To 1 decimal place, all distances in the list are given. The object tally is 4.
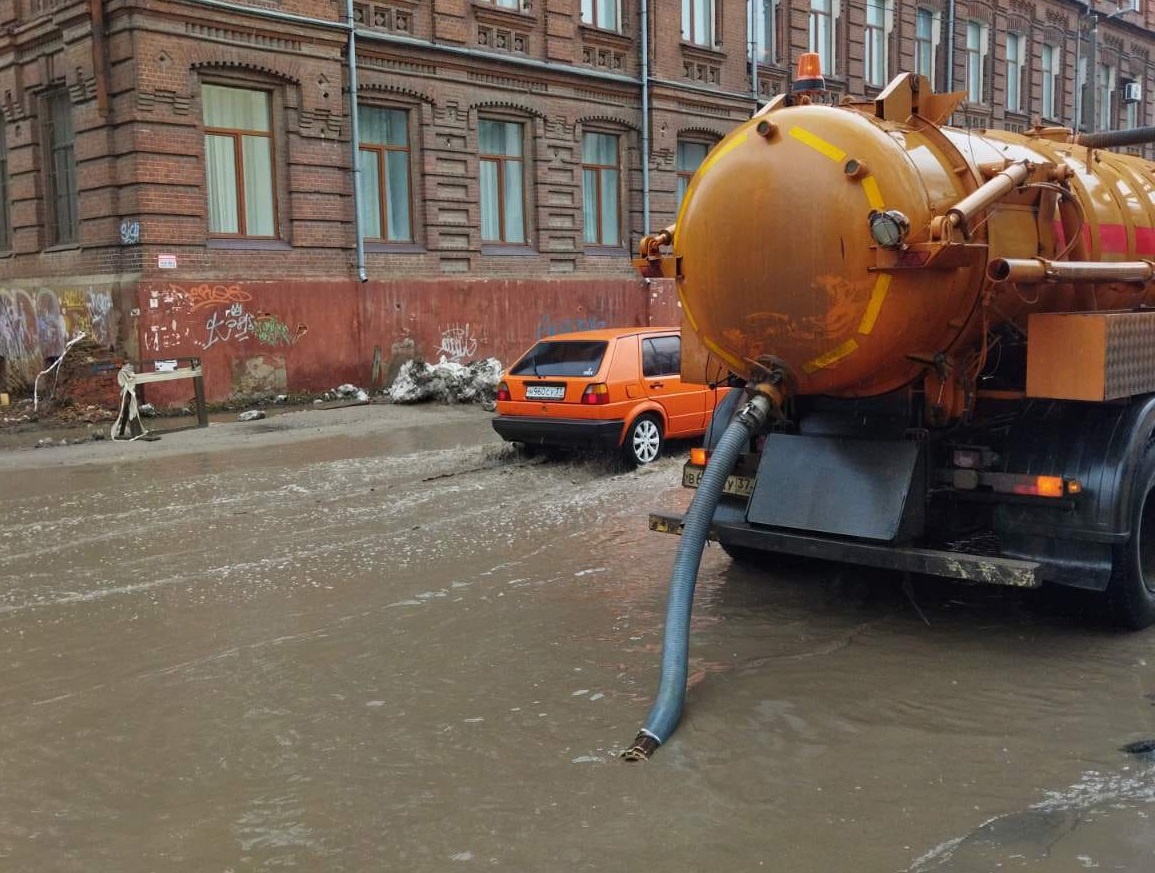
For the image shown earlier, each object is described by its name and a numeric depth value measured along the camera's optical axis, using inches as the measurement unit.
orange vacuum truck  213.0
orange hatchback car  444.1
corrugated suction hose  184.4
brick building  686.5
